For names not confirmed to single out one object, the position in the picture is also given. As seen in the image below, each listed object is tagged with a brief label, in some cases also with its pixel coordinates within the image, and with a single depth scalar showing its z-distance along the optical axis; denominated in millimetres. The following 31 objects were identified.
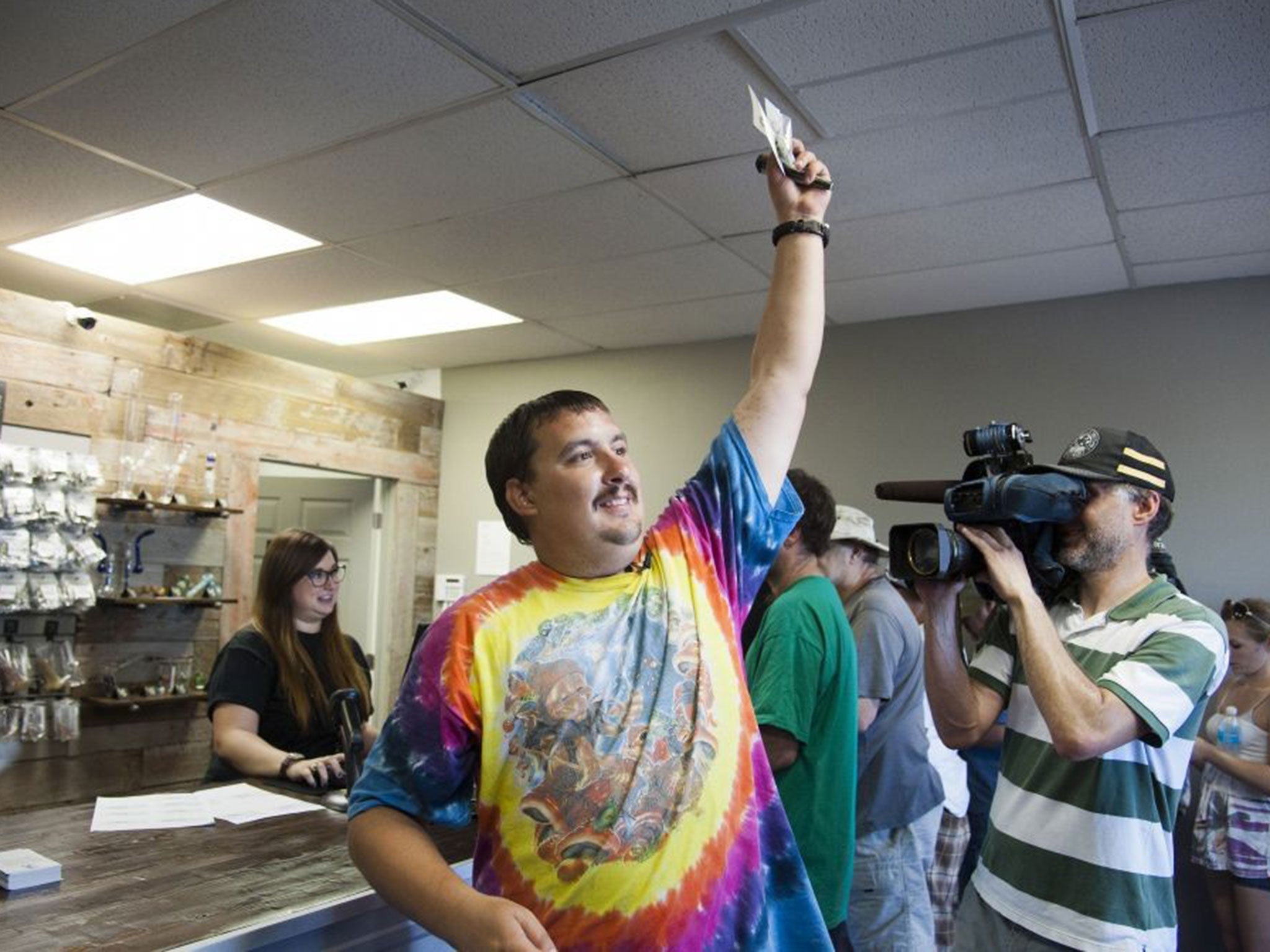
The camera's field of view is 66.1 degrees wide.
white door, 5137
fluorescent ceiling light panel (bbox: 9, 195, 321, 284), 3219
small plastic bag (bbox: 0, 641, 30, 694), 3344
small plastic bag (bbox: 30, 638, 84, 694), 3471
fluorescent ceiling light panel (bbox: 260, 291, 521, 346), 4195
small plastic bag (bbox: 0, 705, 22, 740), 3359
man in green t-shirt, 1935
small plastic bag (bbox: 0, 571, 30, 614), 3248
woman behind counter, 2352
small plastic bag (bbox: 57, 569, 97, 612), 3439
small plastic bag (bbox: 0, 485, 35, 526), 3268
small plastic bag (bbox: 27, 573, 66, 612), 3332
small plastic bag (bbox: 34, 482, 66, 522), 3367
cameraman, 1358
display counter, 1319
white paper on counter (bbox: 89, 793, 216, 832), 1831
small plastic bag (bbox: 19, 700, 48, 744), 3398
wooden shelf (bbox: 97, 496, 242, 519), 3705
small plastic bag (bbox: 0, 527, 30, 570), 3238
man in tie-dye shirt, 1001
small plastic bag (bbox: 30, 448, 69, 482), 3379
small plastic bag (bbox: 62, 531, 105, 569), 3469
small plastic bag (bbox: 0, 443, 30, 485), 3281
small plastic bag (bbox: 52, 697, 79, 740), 3480
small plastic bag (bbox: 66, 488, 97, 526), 3471
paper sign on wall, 5168
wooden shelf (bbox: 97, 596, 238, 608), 3650
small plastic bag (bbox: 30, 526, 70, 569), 3334
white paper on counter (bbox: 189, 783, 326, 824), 1935
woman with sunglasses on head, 2938
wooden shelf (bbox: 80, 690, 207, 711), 3600
